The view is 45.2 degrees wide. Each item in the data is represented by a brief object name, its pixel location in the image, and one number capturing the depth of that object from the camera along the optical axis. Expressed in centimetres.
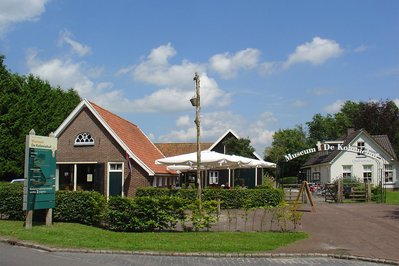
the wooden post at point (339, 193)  2905
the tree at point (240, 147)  4450
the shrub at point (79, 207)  1673
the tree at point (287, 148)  7606
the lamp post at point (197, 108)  1905
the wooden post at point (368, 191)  2940
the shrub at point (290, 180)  6761
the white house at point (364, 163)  4984
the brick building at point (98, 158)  2977
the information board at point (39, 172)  1603
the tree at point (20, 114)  4088
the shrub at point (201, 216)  1507
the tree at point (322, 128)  9381
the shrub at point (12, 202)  1781
